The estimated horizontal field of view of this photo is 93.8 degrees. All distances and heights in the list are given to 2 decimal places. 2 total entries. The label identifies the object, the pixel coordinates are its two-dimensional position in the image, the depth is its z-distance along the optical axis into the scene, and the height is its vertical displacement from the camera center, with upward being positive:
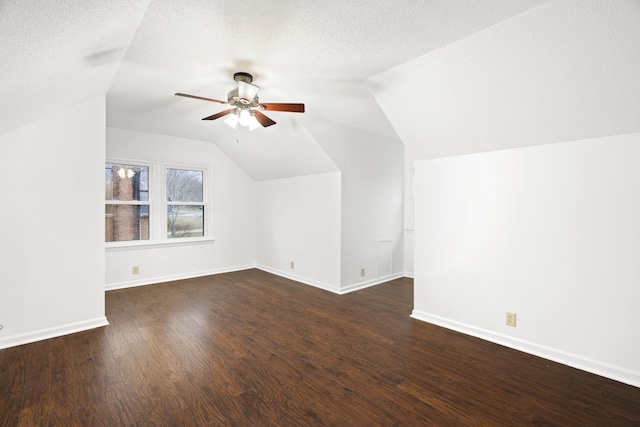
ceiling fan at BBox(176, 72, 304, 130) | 2.61 +0.96
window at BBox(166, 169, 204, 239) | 5.11 +0.12
